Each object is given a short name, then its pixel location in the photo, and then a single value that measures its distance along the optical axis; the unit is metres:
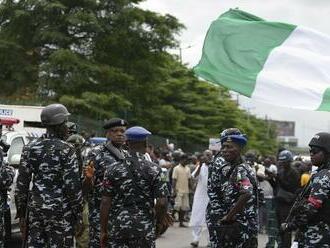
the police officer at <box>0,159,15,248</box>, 7.70
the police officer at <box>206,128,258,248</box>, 7.36
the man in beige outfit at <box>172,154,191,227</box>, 18.19
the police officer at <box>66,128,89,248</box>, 8.74
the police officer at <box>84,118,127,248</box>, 7.80
